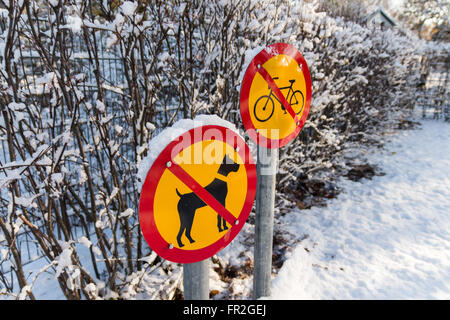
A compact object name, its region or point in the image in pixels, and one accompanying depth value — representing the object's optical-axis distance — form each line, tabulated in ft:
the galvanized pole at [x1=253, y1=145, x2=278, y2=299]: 5.87
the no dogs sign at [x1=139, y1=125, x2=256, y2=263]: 3.03
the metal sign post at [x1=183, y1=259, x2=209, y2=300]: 3.57
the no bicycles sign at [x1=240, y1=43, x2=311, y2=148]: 5.29
